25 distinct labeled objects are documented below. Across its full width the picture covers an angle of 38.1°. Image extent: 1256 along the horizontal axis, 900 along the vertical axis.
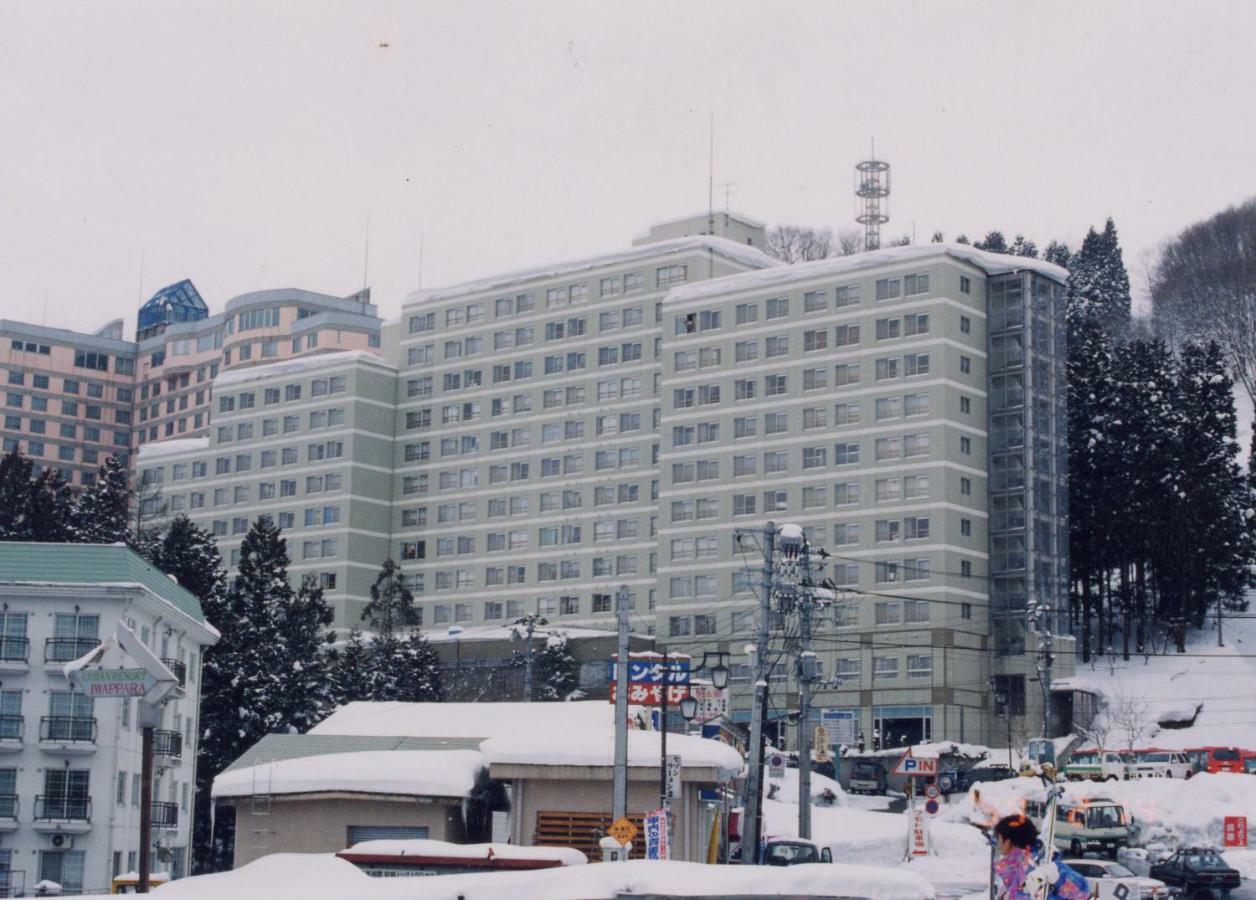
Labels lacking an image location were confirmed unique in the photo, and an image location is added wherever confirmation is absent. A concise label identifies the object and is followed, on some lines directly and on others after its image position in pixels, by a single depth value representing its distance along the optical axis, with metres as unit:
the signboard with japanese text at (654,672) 58.78
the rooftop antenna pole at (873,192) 121.06
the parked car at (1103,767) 67.12
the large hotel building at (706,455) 102.31
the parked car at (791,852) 41.41
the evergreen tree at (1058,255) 152.75
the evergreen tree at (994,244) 141.00
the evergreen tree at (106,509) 90.56
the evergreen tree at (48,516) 85.00
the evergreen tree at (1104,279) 149.75
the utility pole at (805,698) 50.38
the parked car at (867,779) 83.62
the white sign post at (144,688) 23.66
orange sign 30.41
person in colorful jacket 14.04
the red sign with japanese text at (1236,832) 52.09
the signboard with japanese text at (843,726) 101.25
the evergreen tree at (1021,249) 136.88
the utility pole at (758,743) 41.81
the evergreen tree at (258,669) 73.06
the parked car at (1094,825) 51.09
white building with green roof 51.56
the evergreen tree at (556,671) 103.94
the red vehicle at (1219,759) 70.69
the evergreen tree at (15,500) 84.62
